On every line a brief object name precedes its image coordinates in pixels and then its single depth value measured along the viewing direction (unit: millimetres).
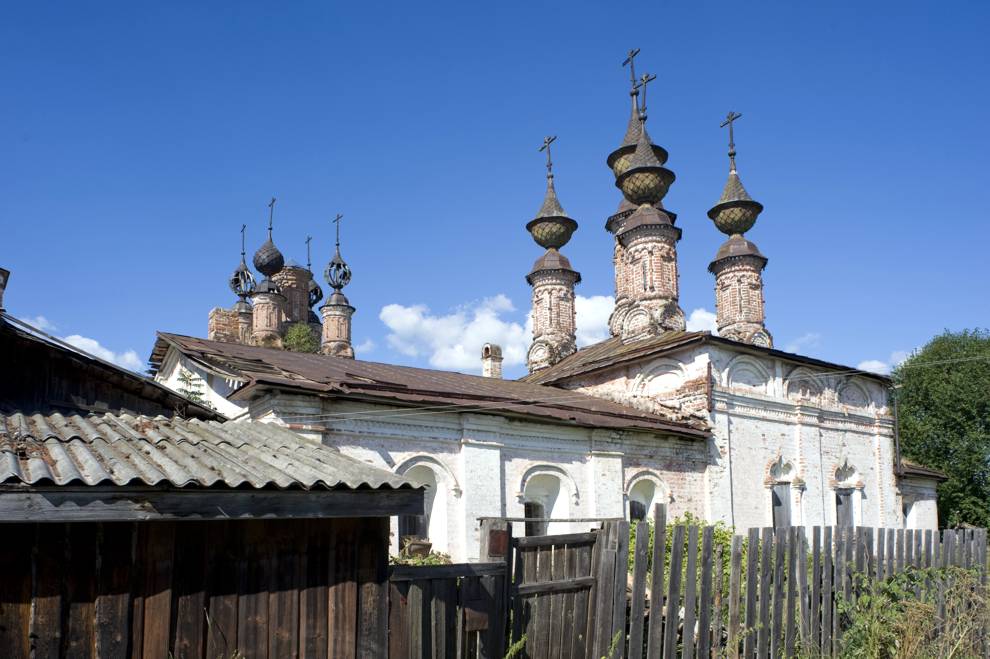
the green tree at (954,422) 30812
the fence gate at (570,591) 5875
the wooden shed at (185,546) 4227
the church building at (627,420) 12914
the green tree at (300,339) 40406
